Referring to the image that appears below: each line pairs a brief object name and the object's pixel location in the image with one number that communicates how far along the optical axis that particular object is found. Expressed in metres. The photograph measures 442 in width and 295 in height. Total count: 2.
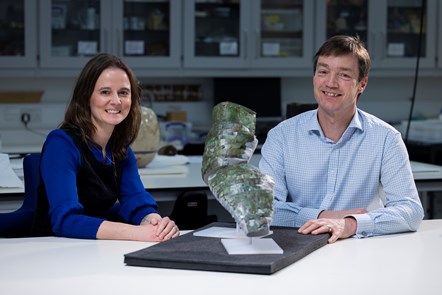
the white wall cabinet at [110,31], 5.25
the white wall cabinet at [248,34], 5.48
